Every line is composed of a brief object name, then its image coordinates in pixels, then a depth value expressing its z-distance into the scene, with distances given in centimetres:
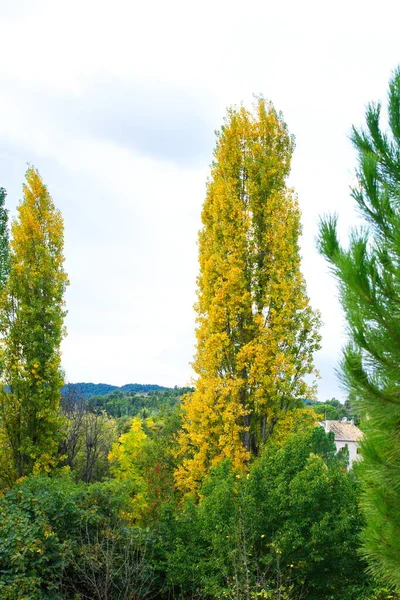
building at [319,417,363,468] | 5578
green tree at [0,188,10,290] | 1620
